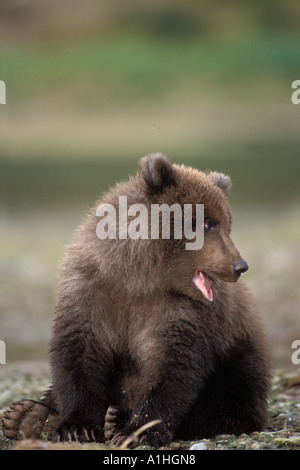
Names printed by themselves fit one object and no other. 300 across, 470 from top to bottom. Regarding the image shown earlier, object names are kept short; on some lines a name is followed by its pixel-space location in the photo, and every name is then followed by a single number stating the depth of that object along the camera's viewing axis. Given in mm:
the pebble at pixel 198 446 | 11766
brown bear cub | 12570
